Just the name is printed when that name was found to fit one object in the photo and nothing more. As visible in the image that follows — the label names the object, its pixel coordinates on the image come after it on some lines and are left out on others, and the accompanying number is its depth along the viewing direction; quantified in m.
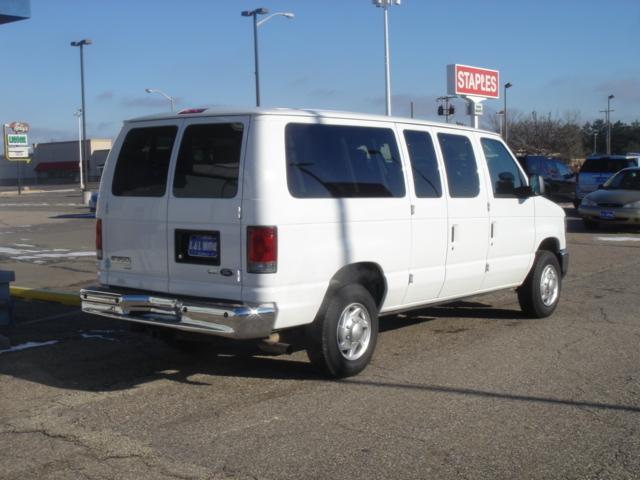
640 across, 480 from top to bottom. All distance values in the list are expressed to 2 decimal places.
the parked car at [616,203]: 19.86
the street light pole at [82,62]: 44.25
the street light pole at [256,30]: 32.87
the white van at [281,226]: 6.02
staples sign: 24.81
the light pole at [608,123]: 67.91
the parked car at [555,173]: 30.07
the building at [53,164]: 98.00
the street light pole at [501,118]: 63.97
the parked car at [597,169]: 26.30
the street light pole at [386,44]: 30.91
